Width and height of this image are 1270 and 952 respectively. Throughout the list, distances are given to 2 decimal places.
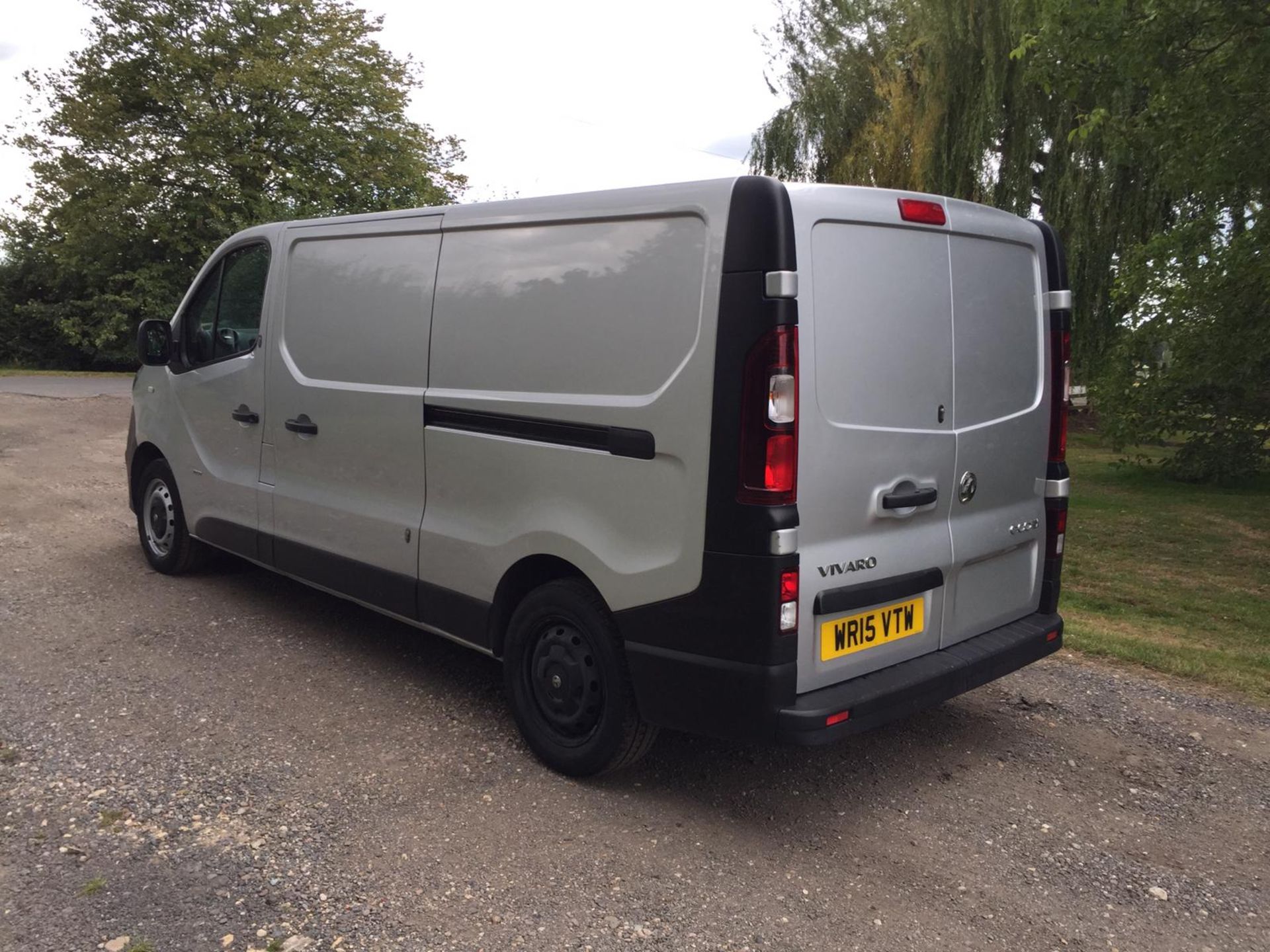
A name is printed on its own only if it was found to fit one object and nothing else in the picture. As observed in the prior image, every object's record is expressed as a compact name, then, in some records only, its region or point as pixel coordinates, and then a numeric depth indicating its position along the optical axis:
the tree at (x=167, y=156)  27.28
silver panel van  3.26
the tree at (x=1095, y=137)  7.87
